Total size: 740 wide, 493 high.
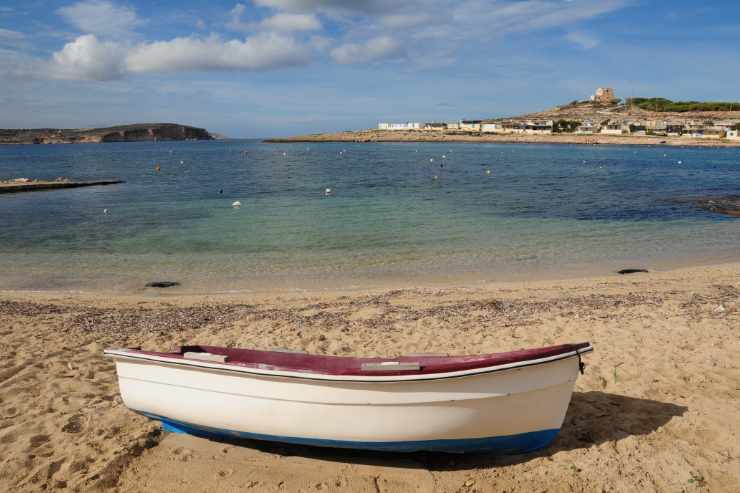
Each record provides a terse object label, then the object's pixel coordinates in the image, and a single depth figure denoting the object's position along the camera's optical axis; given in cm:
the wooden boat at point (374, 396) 562
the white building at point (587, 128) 17108
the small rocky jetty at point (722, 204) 2888
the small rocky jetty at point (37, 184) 4203
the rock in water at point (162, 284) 1563
